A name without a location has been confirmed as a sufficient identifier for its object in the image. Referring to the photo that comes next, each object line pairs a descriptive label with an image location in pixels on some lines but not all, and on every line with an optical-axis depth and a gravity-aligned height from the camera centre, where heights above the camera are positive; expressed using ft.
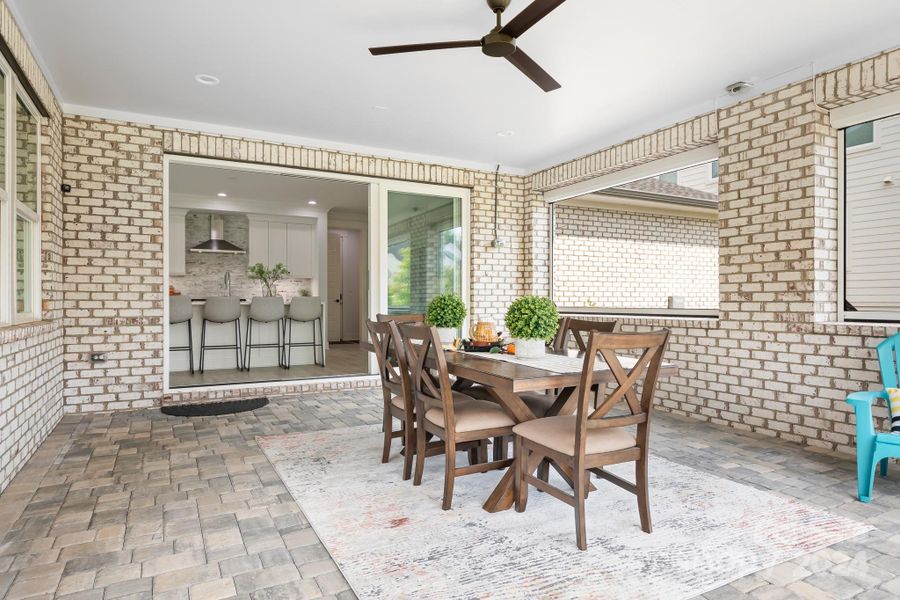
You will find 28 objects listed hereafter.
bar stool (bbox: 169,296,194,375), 19.94 -0.52
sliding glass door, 19.30 +1.86
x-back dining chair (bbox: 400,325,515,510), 7.91 -1.91
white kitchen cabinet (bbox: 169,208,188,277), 27.45 +2.95
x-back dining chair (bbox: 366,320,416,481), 9.14 -1.73
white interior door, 35.09 +0.68
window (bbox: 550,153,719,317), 21.13 +2.19
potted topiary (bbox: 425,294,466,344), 10.42 -0.35
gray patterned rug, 5.90 -3.29
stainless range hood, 27.73 +2.94
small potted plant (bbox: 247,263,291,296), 28.30 +1.27
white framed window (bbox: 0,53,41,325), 9.55 +1.90
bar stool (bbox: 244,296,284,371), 21.83 -0.67
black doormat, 14.42 -3.29
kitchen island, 21.30 -1.90
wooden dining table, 6.91 -1.15
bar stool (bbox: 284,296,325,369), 22.68 -0.73
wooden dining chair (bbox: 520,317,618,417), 9.23 -1.06
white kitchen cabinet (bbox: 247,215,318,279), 29.66 +3.17
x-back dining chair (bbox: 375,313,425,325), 11.91 -0.51
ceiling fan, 7.66 +4.32
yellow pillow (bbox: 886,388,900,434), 8.55 -1.80
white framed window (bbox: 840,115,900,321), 11.64 +1.89
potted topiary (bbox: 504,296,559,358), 8.80 -0.45
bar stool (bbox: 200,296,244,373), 21.16 -0.61
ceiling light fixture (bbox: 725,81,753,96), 12.48 +5.23
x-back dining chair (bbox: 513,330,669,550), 6.55 -1.92
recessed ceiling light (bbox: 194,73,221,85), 12.33 +5.31
